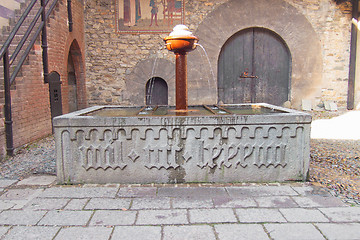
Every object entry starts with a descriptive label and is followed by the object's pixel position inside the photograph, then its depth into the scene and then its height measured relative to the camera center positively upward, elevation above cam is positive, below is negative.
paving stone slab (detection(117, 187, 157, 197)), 2.81 -0.95
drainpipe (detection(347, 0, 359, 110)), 8.34 +0.79
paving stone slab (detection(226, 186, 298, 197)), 2.82 -0.96
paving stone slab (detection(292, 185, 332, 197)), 2.82 -0.96
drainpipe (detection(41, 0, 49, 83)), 5.47 +0.84
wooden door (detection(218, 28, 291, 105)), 8.54 +0.62
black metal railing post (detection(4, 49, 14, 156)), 4.22 -0.27
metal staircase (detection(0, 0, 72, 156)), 4.24 +0.73
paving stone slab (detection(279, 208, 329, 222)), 2.30 -0.97
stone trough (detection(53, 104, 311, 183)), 3.03 -0.57
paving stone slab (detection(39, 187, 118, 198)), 2.79 -0.94
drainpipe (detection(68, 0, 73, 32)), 6.91 +1.72
